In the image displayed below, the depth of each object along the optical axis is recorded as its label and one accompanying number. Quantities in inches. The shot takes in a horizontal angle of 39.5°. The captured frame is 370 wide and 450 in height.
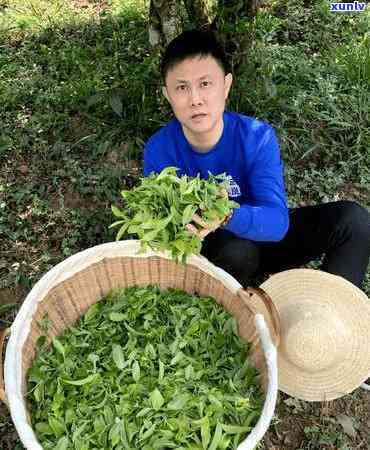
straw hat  80.5
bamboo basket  71.4
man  78.6
